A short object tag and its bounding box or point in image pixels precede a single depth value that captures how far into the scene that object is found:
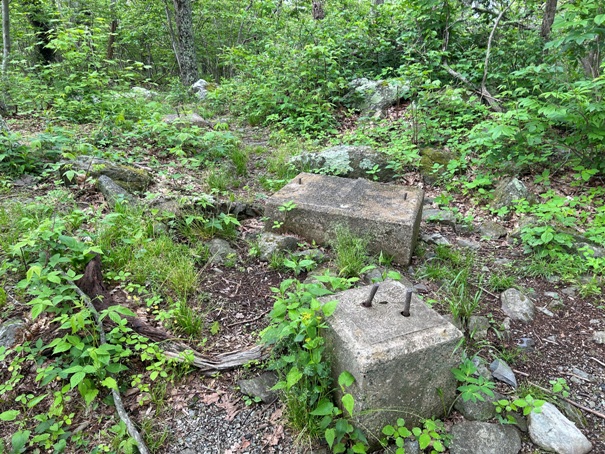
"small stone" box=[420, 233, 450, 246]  4.06
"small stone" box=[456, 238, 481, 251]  4.06
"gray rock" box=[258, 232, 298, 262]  3.64
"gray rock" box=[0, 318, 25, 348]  2.30
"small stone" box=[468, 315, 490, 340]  2.79
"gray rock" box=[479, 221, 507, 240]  4.29
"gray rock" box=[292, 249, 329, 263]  3.55
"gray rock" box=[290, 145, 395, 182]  5.49
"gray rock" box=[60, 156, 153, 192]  4.27
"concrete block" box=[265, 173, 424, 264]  3.59
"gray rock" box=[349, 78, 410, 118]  7.61
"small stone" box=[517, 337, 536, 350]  2.75
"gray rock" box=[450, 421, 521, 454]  2.00
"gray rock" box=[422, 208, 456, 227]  4.54
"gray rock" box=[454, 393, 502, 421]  2.17
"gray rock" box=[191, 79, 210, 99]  10.57
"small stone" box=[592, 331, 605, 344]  2.81
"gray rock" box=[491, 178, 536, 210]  4.60
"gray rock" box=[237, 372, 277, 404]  2.32
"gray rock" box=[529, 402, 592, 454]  2.01
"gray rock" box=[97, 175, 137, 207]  3.93
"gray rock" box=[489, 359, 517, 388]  2.43
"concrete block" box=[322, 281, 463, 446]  1.92
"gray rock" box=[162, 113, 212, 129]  6.16
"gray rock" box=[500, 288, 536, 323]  3.03
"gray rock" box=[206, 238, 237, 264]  3.55
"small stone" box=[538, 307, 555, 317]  3.08
